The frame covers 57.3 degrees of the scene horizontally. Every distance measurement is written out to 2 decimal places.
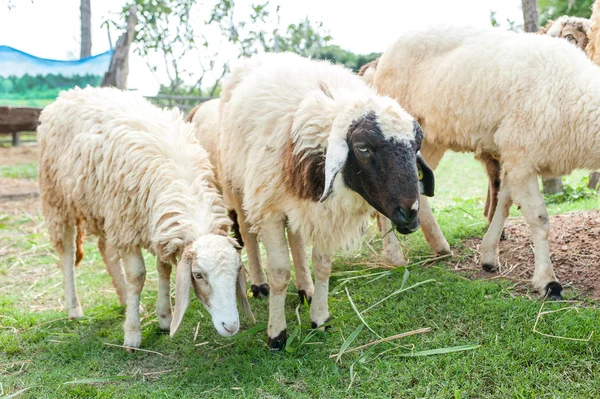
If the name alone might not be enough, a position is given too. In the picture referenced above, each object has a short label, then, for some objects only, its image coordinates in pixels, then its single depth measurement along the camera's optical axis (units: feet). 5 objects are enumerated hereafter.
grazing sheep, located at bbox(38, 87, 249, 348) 11.41
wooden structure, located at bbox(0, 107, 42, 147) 30.50
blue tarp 29.37
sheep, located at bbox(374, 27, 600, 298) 12.60
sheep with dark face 10.23
